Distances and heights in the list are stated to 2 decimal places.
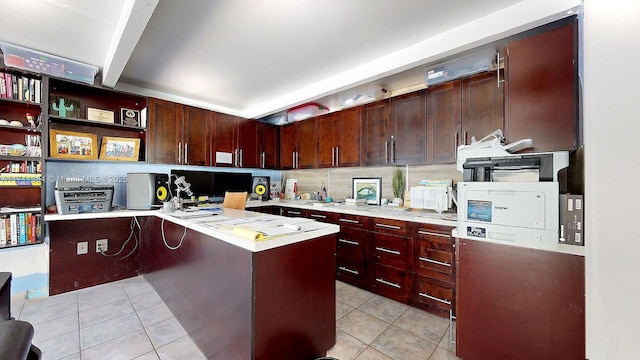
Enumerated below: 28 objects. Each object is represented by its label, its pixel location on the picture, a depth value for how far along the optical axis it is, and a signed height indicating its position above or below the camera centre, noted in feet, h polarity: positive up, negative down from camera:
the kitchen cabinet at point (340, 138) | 10.81 +2.04
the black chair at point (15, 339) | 2.01 -1.47
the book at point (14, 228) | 7.37 -1.51
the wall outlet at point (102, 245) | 9.29 -2.58
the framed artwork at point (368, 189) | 10.77 -0.43
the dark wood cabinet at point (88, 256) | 8.45 -2.93
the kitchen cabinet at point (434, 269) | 6.88 -2.68
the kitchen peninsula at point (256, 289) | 4.04 -2.16
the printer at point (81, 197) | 7.95 -0.59
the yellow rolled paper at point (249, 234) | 4.00 -0.95
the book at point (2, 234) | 7.19 -1.66
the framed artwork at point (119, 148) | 9.37 +1.28
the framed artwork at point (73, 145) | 8.35 +1.29
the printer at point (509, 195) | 4.36 -0.29
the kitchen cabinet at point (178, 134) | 10.23 +2.14
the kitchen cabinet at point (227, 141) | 12.20 +2.09
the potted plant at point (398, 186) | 9.98 -0.25
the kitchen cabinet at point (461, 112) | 7.30 +2.26
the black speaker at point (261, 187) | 13.23 -0.39
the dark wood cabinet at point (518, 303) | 4.18 -2.40
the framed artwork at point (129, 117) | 9.96 +2.69
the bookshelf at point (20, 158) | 7.38 +0.69
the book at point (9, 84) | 7.41 +3.03
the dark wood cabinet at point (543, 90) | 5.27 +2.15
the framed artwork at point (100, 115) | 9.21 +2.59
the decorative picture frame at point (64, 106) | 8.51 +2.72
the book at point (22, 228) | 7.48 -1.55
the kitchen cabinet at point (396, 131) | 8.86 +2.00
